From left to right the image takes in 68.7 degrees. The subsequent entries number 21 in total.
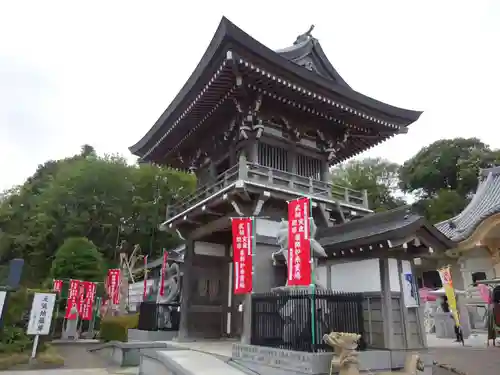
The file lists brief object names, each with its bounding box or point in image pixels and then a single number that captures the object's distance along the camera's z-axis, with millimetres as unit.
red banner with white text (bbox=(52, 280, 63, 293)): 20281
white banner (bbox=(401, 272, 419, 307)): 8391
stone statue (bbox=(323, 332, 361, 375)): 6258
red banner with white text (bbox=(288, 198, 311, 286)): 7832
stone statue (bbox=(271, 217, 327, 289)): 8526
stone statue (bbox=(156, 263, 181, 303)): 15141
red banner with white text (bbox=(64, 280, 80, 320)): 20022
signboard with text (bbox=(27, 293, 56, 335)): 12221
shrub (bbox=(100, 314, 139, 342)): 17656
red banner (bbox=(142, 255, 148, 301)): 23278
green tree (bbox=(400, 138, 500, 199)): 39312
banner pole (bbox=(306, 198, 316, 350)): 6961
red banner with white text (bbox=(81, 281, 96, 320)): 20344
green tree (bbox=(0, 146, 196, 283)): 33062
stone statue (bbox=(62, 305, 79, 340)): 20781
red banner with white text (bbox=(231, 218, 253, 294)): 9766
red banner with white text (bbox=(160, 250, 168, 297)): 15328
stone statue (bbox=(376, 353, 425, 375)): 6758
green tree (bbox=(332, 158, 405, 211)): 44719
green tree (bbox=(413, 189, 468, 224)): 35375
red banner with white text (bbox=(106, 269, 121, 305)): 21469
